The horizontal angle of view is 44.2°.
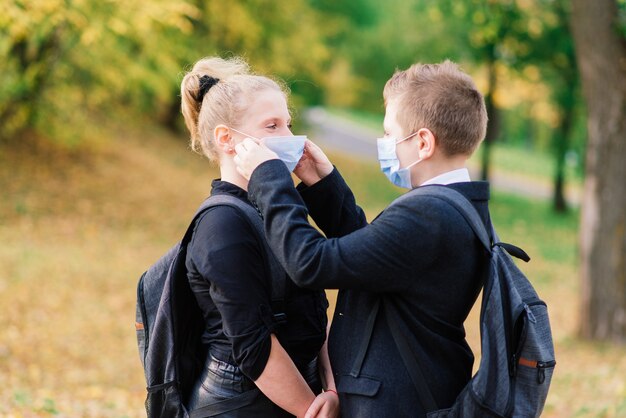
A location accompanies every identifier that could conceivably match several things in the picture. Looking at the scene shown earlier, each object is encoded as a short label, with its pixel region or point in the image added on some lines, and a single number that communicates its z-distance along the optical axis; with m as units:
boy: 2.28
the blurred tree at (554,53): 18.44
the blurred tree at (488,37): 11.40
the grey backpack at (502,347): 2.26
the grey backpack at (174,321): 2.51
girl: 2.39
